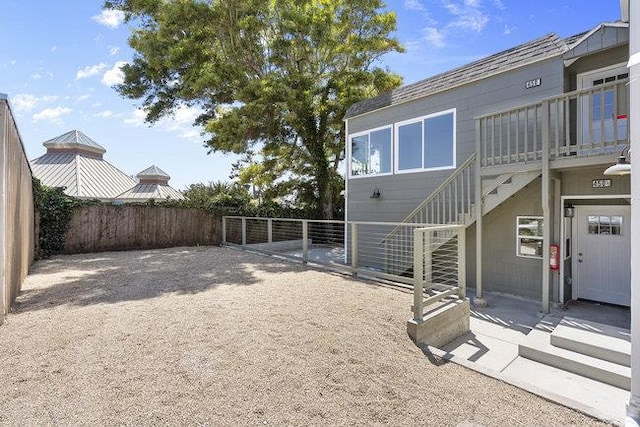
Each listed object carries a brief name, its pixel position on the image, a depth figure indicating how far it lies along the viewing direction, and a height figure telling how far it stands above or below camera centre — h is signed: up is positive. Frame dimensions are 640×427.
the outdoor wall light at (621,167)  3.55 +0.49
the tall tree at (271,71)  11.78 +5.68
